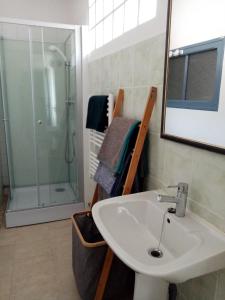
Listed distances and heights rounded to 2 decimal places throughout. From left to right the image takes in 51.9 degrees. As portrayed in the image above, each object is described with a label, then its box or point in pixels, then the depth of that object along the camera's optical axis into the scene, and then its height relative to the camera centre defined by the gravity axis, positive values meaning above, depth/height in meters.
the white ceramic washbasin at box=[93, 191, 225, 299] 0.79 -0.56
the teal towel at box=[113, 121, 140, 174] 1.41 -0.28
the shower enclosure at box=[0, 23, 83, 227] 2.47 -0.25
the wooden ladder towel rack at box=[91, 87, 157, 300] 1.30 -0.37
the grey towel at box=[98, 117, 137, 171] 1.47 -0.27
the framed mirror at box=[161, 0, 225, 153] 0.91 +0.12
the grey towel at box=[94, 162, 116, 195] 1.55 -0.54
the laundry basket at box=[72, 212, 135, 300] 1.39 -1.04
